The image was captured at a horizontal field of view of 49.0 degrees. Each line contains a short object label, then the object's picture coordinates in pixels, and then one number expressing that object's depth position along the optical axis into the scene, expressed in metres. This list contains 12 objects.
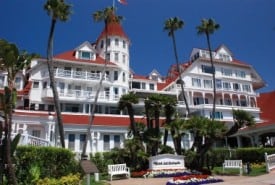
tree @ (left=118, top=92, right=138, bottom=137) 32.16
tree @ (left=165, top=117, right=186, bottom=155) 29.99
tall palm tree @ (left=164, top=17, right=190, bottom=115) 52.16
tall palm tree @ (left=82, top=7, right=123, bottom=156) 44.03
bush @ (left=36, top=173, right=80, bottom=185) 16.85
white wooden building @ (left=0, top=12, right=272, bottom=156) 39.09
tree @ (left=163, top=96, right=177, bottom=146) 31.55
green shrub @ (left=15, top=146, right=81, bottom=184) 17.12
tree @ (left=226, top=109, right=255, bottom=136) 26.16
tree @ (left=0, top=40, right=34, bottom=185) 15.41
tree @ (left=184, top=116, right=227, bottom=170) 27.95
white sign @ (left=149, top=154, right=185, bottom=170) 27.91
